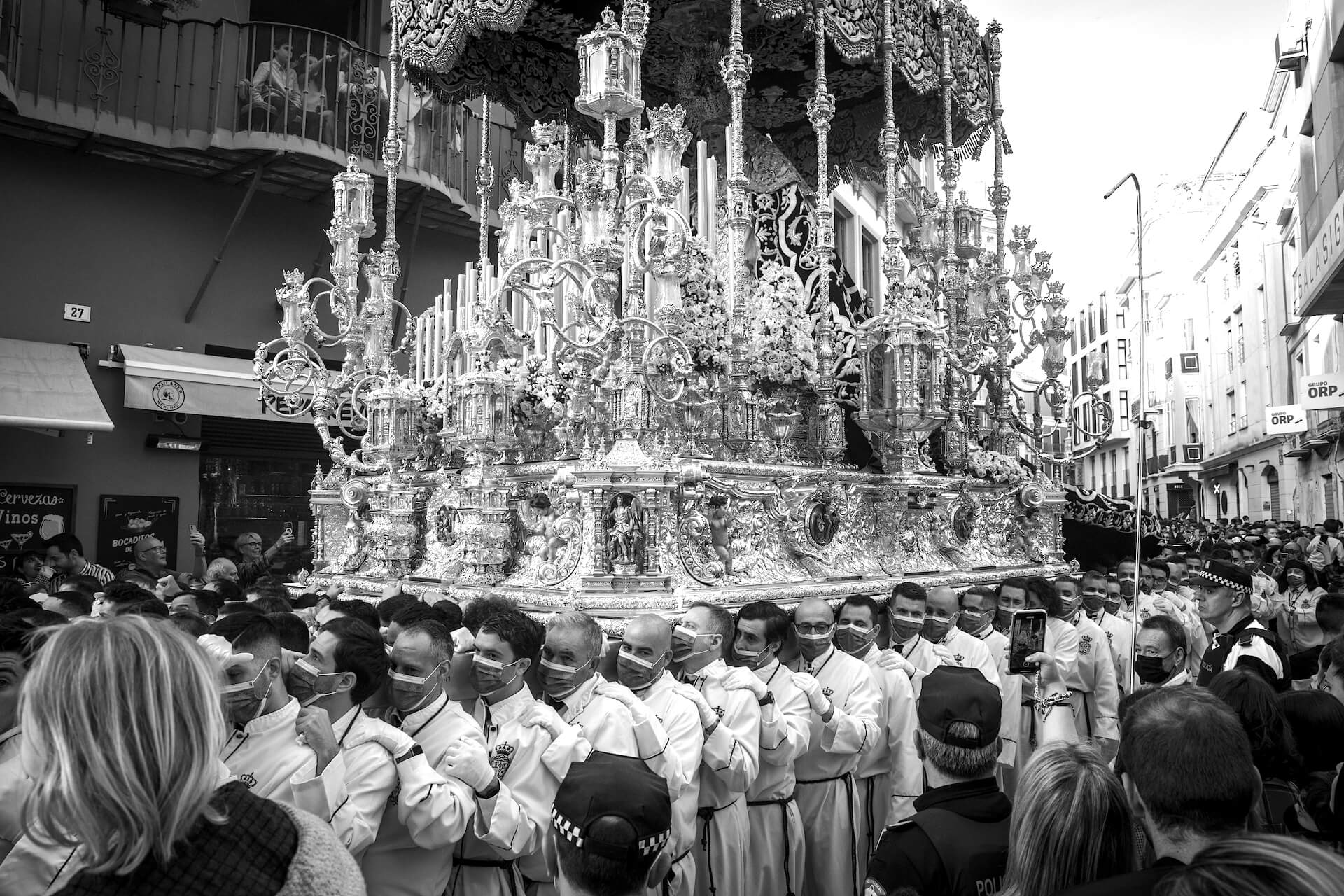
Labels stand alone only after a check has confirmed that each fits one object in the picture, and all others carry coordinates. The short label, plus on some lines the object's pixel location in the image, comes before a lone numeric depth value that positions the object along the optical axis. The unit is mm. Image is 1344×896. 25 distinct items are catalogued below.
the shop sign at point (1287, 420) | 20562
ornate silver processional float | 6977
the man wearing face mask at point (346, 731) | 3000
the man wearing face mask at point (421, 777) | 3119
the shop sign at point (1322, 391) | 15875
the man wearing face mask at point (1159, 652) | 4441
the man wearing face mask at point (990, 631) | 6047
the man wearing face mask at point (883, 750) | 4977
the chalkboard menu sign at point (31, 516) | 12930
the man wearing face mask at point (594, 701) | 3832
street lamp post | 5105
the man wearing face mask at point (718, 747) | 4117
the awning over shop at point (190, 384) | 13953
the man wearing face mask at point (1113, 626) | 7508
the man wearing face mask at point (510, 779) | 3344
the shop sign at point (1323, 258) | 12412
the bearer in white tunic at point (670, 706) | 4008
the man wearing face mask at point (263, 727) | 3107
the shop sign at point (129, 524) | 13930
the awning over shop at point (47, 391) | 12398
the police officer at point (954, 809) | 2527
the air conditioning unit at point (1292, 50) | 20250
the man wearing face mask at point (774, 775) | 4473
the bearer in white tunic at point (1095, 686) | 6480
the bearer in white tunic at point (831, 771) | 4844
